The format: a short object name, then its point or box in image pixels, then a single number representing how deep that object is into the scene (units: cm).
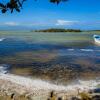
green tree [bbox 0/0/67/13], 367
